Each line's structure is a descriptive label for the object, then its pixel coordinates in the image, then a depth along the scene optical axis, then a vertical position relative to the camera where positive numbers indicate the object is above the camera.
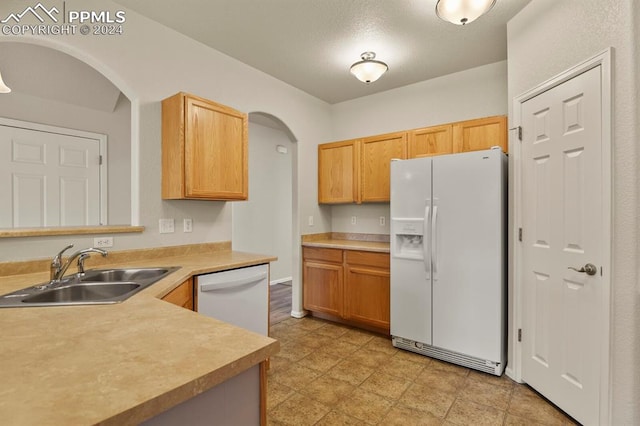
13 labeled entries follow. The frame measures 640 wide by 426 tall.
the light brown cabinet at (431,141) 3.15 +0.73
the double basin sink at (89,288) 1.33 -0.39
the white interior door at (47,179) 3.02 +0.36
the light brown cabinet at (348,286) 3.22 -0.82
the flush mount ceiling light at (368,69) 2.89 +1.33
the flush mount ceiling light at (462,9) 1.93 +1.27
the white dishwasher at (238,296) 2.06 -0.60
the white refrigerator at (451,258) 2.46 -0.40
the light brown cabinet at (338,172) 3.79 +0.49
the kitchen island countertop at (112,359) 0.60 -0.37
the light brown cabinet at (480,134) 2.87 +0.73
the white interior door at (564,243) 1.79 -0.21
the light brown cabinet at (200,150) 2.38 +0.50
